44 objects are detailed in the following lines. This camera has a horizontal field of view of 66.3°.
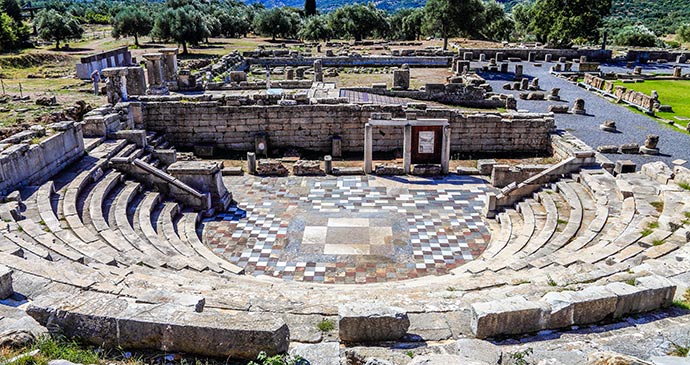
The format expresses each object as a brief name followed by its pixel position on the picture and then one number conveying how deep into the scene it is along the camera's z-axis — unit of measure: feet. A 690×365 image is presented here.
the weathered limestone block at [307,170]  68.23
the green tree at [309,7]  289.12
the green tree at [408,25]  236.02
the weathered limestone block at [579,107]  91.66
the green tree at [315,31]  212.64
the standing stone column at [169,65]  98.12
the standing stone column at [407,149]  66.69
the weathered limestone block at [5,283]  23.82
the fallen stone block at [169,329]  19.43
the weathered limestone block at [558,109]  91.54
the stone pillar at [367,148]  67.77
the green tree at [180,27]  172.14
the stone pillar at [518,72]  130.21
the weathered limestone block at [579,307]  23.12
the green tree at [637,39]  207.72
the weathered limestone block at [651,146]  67.92
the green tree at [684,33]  216.49
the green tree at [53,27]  170.60
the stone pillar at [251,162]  68.44
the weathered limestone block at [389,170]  67.82
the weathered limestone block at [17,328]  18.86
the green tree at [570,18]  161.58
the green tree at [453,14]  152.15
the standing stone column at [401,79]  106.52
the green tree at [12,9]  213.25
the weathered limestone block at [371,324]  21.95
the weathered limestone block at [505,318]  22.30
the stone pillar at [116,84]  74.38
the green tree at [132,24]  190.34
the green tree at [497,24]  228.43
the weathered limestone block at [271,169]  68.18
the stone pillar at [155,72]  91.03
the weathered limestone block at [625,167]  59.11
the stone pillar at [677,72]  132.26
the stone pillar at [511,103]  93.09
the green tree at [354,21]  218.18
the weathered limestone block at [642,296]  24.22
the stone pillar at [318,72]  112.16
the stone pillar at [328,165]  67.82
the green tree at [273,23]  214.07
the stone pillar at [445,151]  66.64
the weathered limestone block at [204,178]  56.29
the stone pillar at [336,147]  76.07
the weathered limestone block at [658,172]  51.00
